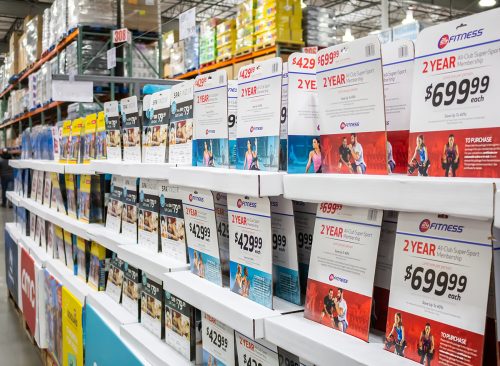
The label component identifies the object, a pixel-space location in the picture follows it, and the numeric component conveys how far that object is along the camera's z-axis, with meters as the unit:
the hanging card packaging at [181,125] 2.26
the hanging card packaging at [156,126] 2.53
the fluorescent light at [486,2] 12.20
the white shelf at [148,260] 2.21
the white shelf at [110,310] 2.69
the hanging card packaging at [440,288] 1.08
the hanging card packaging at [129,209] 2.85
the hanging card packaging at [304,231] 1.71
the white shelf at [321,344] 1.22
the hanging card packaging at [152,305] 2.43
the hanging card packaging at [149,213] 2.57
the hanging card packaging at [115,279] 2.99
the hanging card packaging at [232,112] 2.02
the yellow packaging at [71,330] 3.21
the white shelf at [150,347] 2.16
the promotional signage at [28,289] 4.51
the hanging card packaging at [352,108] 1.31
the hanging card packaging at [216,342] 1.87
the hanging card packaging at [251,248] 1.65
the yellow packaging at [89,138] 3.61
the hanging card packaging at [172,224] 2.32
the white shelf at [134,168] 2.32
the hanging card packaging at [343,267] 1.33
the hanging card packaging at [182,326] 2.14
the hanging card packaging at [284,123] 1.69
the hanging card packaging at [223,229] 2.07
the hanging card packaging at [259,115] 1.66
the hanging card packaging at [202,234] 1.99
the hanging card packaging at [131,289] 2.71
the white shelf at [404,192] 0.99
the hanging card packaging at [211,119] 1.96
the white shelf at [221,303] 1.57
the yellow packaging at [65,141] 4.21
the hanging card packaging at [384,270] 1.40
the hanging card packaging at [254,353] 1.66
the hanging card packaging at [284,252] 1.65
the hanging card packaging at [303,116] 1.57
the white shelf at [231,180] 1.56
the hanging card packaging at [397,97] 1.36
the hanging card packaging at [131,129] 2.84
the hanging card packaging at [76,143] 3.89
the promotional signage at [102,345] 2.43
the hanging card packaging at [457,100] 1.06
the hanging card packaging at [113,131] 3.08
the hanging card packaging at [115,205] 3.05
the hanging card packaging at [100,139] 3.41
